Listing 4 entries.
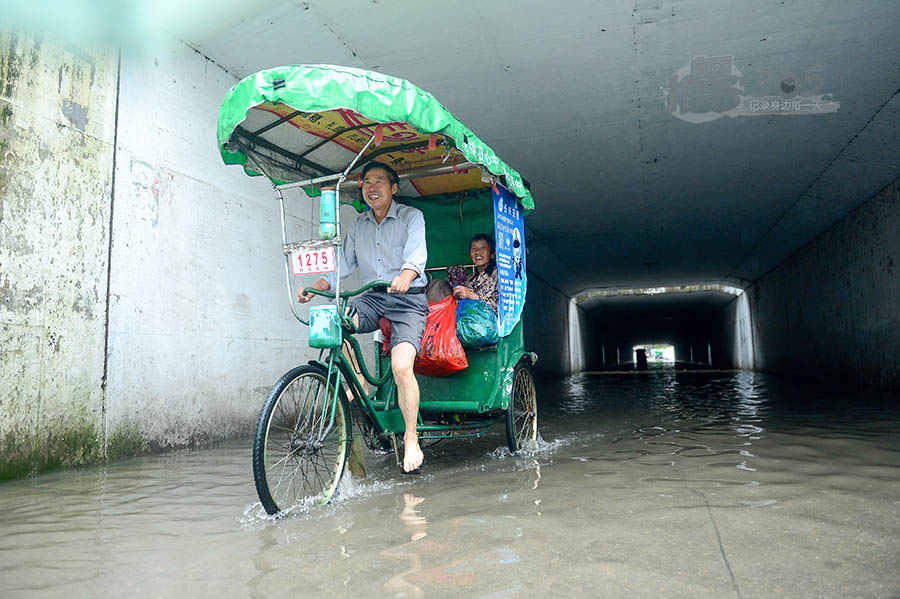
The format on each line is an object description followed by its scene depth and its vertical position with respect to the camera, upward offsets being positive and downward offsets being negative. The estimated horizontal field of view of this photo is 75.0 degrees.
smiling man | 3.33 +0.54
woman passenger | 4.43 +0.67
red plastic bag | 3.84 +0.10
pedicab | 2.74 +0.89
